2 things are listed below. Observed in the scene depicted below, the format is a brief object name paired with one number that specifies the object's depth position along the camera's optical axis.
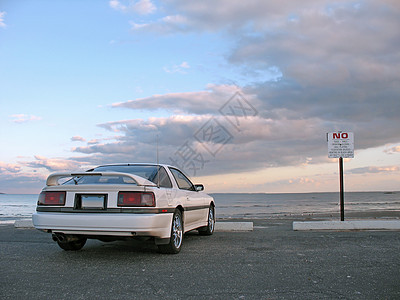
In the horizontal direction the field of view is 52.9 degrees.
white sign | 10.92
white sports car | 5.87
